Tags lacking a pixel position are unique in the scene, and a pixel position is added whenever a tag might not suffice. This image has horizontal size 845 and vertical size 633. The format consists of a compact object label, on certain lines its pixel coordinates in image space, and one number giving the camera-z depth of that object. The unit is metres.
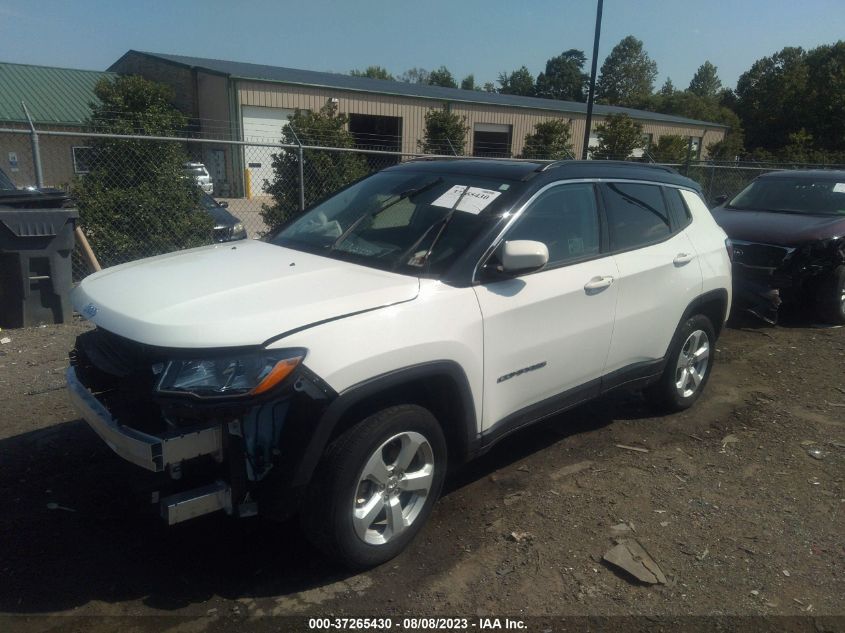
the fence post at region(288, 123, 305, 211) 8.62
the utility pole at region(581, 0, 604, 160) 13.06
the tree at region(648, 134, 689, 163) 23.92
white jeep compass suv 2.48
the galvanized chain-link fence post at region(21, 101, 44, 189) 6.98
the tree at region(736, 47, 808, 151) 49.94
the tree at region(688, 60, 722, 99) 106.00
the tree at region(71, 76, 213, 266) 7.84
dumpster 6.00
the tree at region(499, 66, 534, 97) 89.69
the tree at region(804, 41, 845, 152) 46.03
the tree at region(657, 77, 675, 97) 105.00
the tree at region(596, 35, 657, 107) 94.25
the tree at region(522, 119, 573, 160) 20.64
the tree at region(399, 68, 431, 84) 119.19
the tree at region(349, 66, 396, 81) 76.75
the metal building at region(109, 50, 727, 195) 27.72
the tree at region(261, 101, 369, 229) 10.61
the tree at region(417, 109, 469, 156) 21.27
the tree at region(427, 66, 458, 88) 88.00
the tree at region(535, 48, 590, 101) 86.38
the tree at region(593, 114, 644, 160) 21.61
